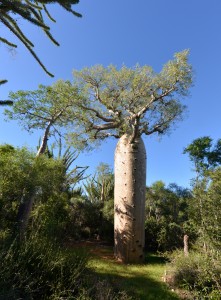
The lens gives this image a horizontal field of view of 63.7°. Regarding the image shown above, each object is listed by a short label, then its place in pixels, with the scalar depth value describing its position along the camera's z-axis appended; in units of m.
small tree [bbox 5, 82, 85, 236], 8.52
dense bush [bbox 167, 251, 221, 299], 4.36
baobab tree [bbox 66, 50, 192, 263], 7.41
